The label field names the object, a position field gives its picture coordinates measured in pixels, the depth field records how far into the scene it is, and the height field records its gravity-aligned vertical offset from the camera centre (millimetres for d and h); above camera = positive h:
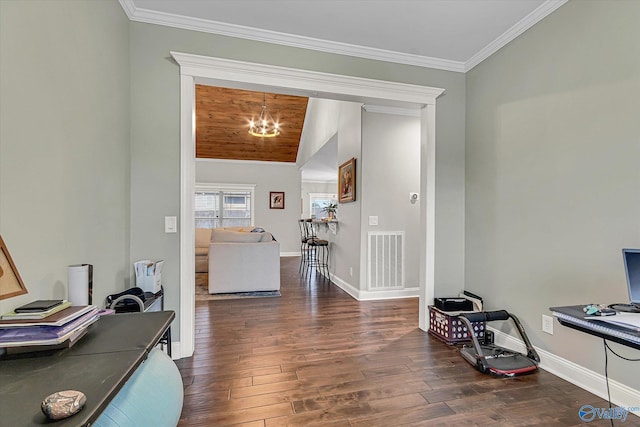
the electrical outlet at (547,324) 2280 -808
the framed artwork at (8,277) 1092 -229
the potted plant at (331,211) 7957 +129
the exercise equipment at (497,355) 2246 -1101
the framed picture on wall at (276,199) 9039 +481
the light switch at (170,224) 2488 -71
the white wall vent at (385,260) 4320 -632
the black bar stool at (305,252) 5926 -838
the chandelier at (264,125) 6627 +2101
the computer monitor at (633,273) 1534 -285
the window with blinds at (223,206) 8617 +269
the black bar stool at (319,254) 5523 -775
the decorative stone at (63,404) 652 -416
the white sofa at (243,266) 4535 -764
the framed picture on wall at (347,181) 4516 +545
